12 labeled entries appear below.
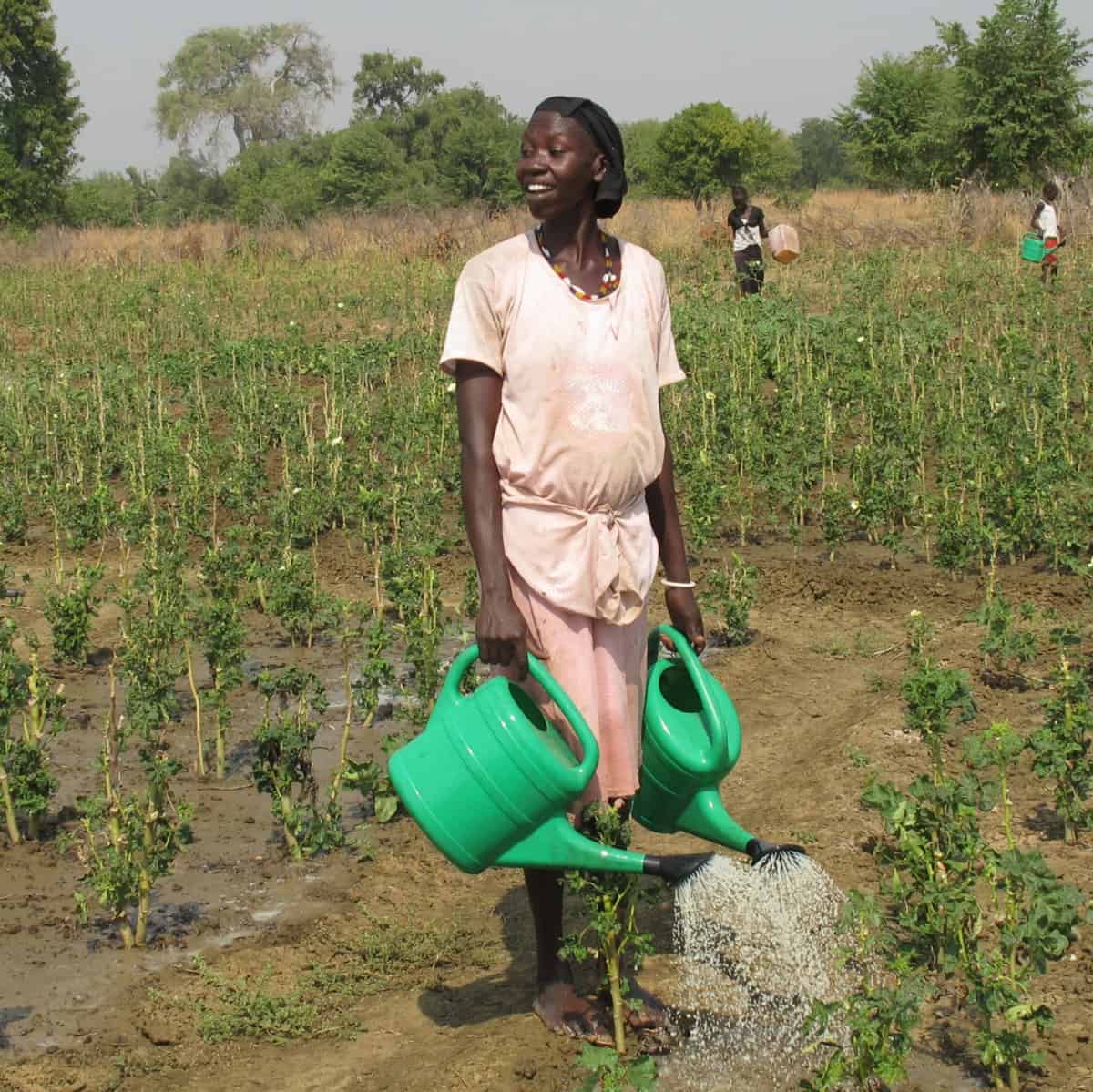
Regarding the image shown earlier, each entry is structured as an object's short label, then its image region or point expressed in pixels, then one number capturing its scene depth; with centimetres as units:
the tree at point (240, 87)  6938
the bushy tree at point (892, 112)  3100
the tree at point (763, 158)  3400
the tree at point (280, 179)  3072
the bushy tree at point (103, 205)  3594
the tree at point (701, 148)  3312
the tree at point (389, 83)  5416
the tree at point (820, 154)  6638
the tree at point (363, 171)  3409
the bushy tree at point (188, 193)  3831
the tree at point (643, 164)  3447
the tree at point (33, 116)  3195
